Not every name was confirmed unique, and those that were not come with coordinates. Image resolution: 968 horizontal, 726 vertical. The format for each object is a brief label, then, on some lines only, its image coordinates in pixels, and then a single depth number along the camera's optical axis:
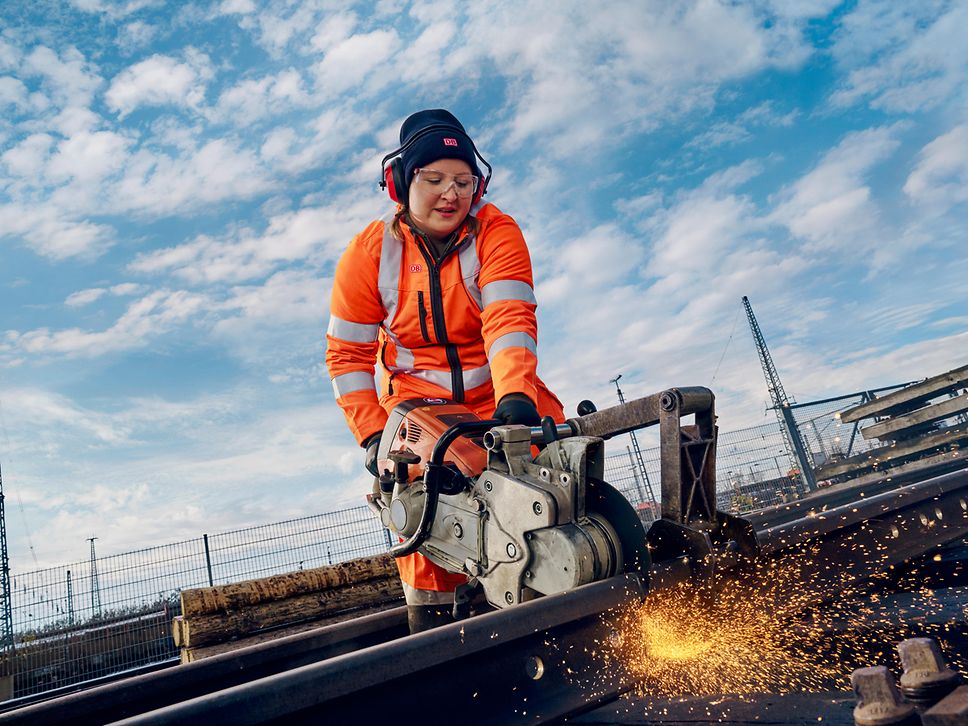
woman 2.83
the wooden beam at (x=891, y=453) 9.21
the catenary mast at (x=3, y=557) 18.67
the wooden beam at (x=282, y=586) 4.88
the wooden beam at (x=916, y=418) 8.92
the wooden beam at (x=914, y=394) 9.38
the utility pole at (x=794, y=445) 13.29
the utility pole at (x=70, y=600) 8.52
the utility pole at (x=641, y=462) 11.73
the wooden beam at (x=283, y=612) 4.81
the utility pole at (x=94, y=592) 8.55
